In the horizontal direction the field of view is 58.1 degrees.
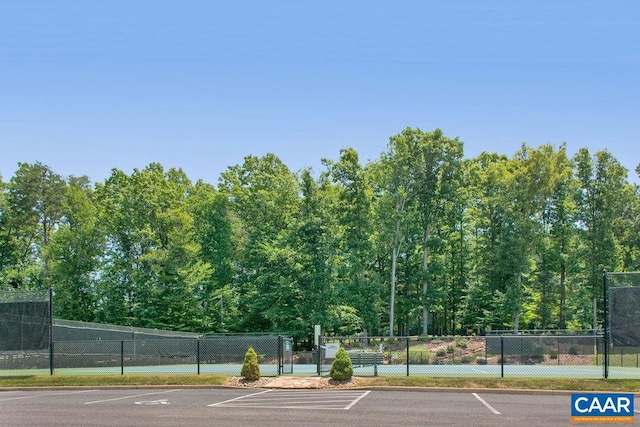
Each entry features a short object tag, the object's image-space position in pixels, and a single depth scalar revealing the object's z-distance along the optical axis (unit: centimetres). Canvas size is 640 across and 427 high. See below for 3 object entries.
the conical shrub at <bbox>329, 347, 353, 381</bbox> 2166
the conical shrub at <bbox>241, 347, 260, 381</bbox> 2256
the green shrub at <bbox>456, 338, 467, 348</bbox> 4284
